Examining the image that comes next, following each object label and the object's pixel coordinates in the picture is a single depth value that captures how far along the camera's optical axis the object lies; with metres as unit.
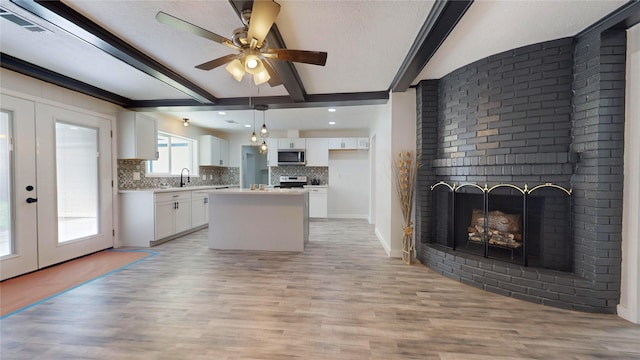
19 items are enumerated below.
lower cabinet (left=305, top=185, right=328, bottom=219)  6.50
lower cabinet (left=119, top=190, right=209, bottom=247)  4.16
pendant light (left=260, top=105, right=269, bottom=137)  3.98
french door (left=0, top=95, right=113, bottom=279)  2.86
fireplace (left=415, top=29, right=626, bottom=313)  2.10
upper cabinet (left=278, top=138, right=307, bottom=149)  6.57
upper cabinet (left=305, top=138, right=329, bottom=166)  6.54
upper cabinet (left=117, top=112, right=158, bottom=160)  4.17
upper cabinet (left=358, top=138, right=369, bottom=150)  6.41
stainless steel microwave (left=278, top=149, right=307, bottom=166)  6.52
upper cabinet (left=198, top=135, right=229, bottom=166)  6.12
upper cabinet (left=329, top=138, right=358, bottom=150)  6.47
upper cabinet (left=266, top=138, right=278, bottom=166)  6.63
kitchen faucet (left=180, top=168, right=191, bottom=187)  5.51
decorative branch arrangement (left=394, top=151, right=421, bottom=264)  3.39
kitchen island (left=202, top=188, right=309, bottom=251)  3.90
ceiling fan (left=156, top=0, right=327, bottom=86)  1.53
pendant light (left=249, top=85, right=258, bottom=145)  4.18
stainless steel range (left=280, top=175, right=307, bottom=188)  6.74
